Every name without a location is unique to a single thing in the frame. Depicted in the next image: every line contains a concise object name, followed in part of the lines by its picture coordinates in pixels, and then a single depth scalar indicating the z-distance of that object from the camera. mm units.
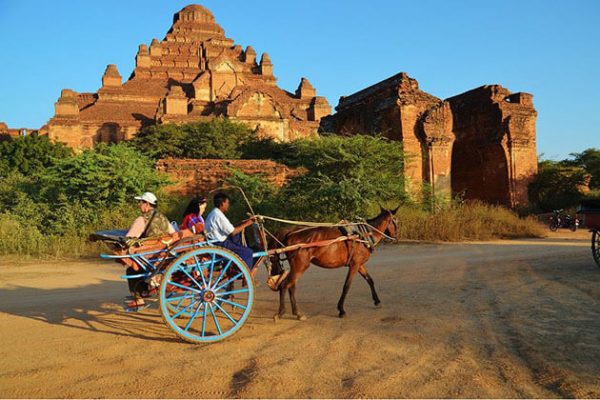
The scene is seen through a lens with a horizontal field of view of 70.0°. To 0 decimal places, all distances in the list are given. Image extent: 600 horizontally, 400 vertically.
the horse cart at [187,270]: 3820
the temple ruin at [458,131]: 16719
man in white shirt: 4328
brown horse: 4680
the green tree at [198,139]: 22469
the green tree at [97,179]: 12156
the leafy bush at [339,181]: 12328
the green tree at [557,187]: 21156
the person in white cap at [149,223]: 4234
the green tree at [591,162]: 25500
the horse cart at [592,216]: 7238
